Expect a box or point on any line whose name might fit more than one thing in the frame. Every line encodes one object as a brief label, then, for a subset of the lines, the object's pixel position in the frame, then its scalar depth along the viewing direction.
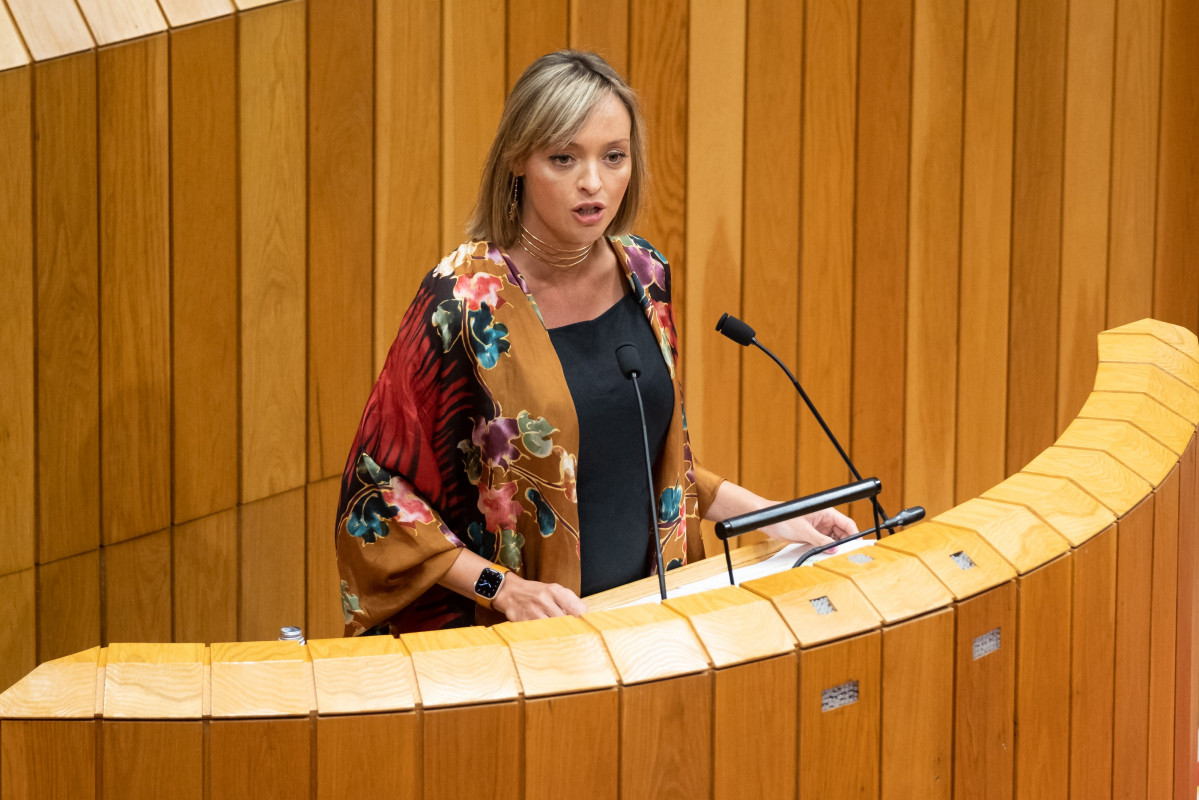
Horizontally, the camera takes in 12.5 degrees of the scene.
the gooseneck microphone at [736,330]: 6.37
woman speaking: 6.33
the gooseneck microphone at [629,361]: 6.31
